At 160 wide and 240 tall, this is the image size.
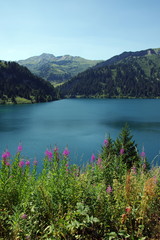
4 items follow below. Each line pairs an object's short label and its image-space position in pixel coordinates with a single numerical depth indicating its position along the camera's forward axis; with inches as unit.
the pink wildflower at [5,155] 218.1
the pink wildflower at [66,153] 237.0
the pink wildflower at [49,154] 248.6
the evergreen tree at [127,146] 1056.8
